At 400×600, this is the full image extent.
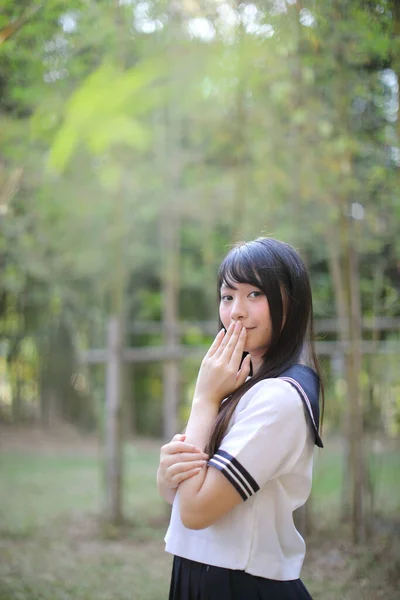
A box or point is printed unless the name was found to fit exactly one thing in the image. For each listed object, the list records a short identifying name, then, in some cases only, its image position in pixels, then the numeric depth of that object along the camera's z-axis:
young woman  1.12
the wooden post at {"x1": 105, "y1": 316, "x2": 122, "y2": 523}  4.21
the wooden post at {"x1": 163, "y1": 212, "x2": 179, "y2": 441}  8.62
